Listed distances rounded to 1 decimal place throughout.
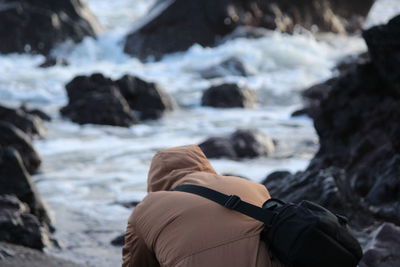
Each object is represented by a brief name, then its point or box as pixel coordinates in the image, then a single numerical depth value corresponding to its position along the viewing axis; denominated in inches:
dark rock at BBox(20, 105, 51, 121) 890.3
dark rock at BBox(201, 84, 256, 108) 999.2
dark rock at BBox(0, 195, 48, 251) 371.7
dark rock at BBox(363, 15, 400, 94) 468.8
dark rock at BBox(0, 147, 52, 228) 431.2
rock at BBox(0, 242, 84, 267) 335.1
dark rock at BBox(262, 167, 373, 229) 384.9
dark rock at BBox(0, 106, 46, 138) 770.9
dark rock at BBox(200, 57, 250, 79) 1280.9
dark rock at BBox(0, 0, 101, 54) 1514.8
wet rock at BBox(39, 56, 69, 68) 1361.7
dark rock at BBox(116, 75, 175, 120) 947.4
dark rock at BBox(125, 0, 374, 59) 1536.4
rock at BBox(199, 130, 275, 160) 685.9
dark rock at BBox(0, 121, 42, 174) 600.9
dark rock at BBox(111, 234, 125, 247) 418.2
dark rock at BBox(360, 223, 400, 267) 291.0
